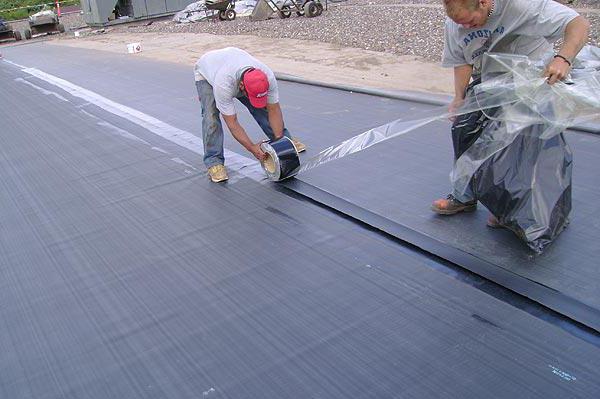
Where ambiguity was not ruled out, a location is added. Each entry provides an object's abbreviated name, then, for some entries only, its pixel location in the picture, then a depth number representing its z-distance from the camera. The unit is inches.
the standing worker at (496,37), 77.3
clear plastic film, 79.6
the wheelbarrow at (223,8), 528.1
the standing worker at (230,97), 114.0
